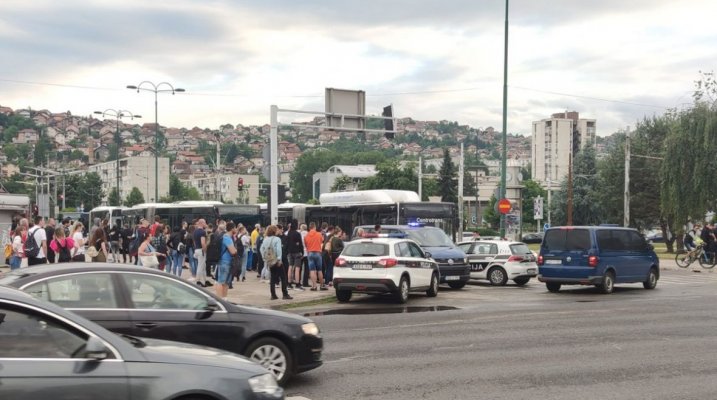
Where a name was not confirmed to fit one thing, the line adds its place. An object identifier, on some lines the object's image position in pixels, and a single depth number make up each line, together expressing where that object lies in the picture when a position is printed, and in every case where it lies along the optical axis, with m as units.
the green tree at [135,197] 123.12
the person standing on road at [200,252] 22.10
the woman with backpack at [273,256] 18.58
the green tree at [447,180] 117.31
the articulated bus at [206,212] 41.86
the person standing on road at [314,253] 21.97
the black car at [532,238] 76.44
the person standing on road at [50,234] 20.11
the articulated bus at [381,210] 31.06
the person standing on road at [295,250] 21.22
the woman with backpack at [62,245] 18.48
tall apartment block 194.02
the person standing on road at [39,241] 18.55
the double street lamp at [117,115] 60.43
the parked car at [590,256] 21.72
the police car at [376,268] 18.81
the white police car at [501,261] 25.44
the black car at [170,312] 7.80
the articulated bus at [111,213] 54.16
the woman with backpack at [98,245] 17.80
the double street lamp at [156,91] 53.31
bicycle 32.84
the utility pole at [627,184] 43.77
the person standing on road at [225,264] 17.61
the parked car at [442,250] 22.81
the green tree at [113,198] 118.38
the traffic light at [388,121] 29.58
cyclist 35.68
